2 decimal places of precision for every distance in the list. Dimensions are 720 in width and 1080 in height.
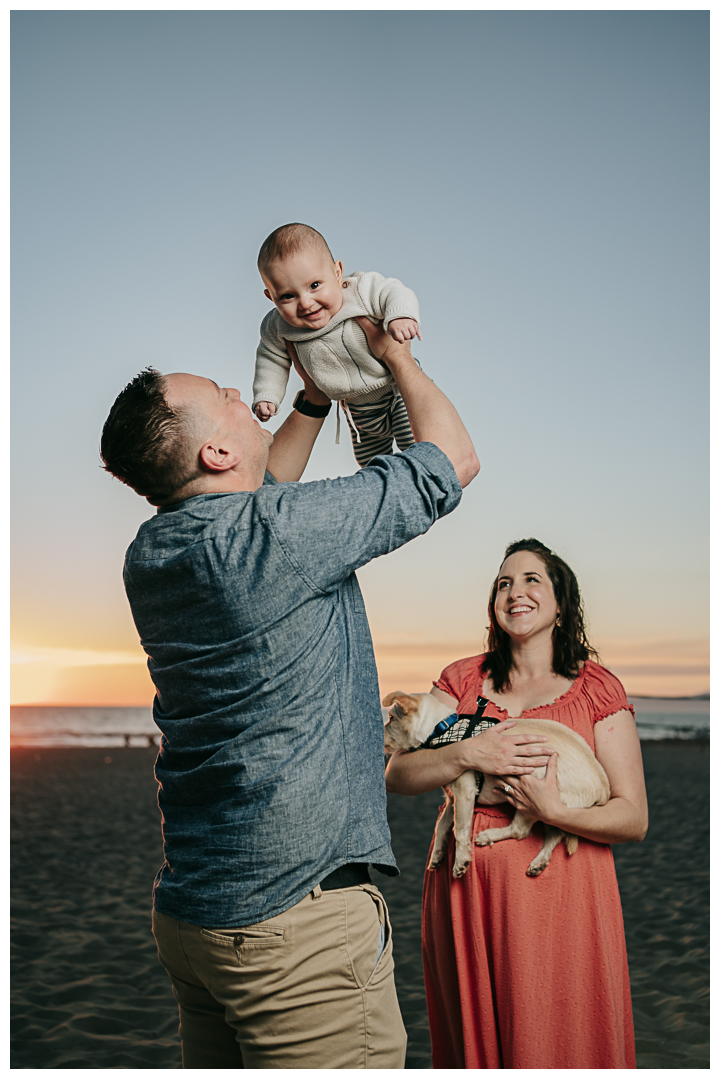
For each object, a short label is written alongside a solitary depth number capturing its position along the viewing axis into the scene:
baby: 2.26
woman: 2.15
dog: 2.19
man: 1.60
